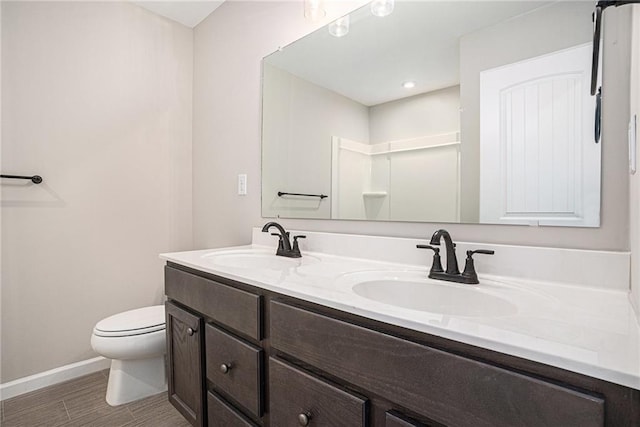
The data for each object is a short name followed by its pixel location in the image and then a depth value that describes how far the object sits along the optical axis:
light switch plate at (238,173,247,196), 1.99
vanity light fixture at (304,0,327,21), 1.53
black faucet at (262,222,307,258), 1.52
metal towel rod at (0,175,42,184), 1.71
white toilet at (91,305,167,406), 1.59
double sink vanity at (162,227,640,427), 0.49
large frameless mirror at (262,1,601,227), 0.93
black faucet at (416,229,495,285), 0.96
